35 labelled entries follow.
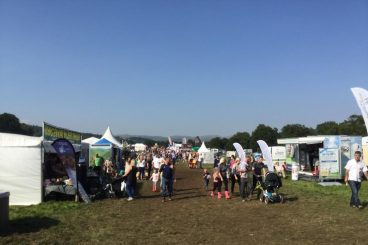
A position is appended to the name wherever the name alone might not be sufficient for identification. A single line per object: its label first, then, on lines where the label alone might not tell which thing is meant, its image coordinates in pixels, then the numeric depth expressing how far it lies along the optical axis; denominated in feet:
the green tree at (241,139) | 421.38
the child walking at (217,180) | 55.47
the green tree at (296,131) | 390.83
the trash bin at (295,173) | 84.89
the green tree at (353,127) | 284.20
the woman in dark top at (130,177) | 52.90
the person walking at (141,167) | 89.51
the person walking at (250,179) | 52.45
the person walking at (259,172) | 52.22
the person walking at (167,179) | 52.34
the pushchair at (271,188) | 48.11
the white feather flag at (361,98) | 42.27
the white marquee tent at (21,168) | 47.98
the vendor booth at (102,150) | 91.09
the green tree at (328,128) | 314.88
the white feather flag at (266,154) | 53.31
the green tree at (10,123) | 318.88
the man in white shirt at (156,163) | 77.25
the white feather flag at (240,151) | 55.26
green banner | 53.92
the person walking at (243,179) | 51.73
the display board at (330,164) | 75.46
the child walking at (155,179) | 65.97
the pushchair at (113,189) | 54.44
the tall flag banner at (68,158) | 50.18
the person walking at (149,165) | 94.78
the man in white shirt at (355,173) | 42.06
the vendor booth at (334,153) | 75.51
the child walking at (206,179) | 65.92
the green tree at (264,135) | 403.13
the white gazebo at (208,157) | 197.26
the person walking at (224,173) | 55.01
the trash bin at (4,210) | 31.27
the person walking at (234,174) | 55.72
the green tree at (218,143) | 475.31
